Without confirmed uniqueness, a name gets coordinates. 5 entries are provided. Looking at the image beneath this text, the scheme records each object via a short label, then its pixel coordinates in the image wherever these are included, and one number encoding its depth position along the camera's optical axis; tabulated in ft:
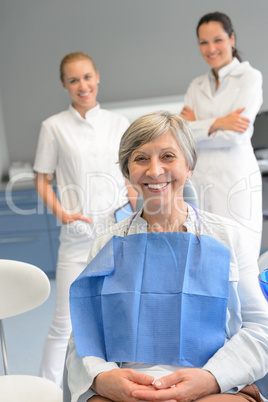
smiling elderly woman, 4.18
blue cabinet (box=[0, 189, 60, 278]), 13.19
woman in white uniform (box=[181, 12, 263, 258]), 8.13
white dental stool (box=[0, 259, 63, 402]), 5.62
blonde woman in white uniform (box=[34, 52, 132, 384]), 7.59
